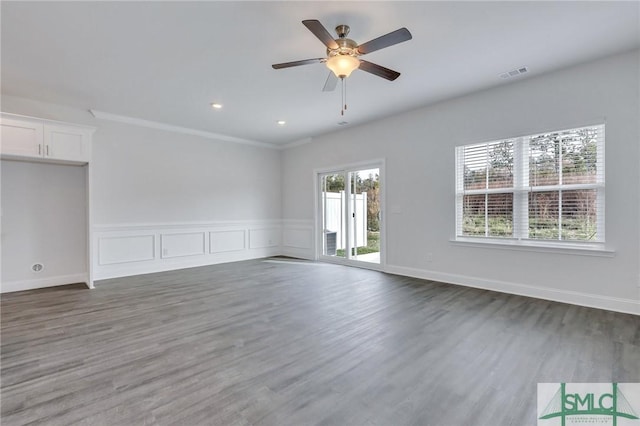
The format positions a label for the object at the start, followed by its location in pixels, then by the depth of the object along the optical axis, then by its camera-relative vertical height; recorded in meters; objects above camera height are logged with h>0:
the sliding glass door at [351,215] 5.76 -0.09
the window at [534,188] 3.52 +0.30
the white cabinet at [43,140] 3.92 +0.97
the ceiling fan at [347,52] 2.35 +1.35
